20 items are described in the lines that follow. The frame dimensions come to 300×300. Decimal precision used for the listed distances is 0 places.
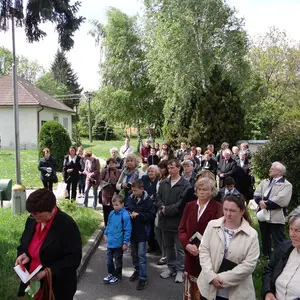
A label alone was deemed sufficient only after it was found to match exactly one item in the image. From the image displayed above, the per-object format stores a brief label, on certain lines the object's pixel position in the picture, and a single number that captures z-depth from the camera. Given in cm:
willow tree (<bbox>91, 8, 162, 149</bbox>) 3164
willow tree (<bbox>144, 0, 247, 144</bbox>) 2325
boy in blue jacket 575
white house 3406
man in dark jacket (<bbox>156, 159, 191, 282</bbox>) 580
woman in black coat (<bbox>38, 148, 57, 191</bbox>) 1196
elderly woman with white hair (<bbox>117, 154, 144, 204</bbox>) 747
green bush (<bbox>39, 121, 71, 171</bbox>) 1988
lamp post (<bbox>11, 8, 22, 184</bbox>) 943
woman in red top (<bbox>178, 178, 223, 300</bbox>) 436
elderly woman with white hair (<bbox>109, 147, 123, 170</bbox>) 1013
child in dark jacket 585
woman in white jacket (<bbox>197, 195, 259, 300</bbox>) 348
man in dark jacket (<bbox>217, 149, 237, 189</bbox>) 1121
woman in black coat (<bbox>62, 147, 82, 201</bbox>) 1189
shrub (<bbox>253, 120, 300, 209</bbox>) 875
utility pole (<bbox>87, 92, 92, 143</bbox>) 4275
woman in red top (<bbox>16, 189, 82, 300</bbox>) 327
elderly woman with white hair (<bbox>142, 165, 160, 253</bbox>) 711
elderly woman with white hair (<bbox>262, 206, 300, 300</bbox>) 304
